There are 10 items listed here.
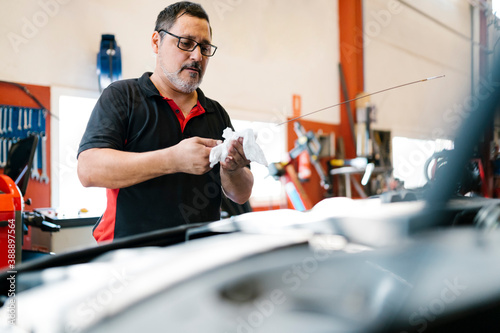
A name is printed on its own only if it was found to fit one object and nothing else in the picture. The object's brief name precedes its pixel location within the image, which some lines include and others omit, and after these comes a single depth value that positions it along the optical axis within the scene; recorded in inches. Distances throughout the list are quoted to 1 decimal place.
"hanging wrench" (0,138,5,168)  107.0
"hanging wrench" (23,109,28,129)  114.9
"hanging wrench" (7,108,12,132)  111.5
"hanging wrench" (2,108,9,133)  110.5
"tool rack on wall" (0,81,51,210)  111.7
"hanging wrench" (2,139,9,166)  108.2
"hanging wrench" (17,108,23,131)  113.4
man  43.2
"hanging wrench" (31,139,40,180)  116.3
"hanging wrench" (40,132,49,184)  118.0
